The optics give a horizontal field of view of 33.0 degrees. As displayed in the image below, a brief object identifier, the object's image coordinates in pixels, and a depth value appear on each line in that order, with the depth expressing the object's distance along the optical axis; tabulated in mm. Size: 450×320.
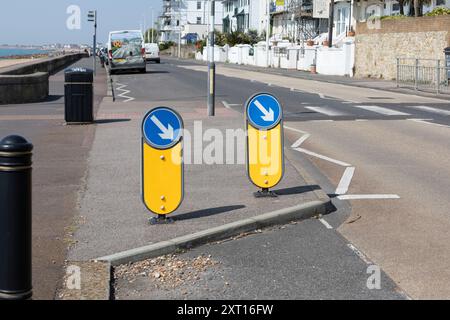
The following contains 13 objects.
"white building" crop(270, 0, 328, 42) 71812
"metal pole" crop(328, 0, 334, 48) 50394
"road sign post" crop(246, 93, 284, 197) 8484
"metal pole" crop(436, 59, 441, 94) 28577
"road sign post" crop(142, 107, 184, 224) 7207
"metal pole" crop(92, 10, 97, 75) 33844
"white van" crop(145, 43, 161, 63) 68062
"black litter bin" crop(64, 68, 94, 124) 15797
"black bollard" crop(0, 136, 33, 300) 4328
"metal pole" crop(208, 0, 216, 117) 17562
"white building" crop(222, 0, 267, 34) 99188
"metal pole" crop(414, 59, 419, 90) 30906
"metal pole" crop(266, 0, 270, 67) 63788
